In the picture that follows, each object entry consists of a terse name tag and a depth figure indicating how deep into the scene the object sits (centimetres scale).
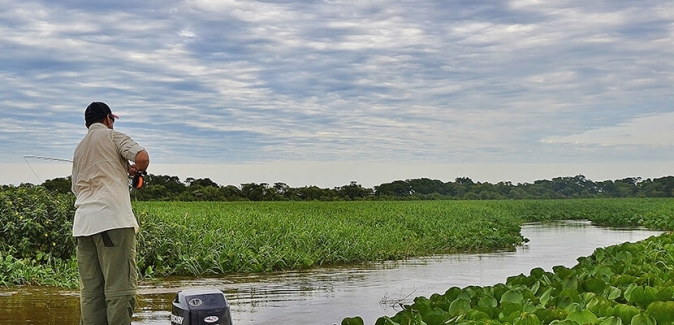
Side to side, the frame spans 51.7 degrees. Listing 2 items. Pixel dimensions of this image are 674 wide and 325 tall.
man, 420
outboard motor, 333
